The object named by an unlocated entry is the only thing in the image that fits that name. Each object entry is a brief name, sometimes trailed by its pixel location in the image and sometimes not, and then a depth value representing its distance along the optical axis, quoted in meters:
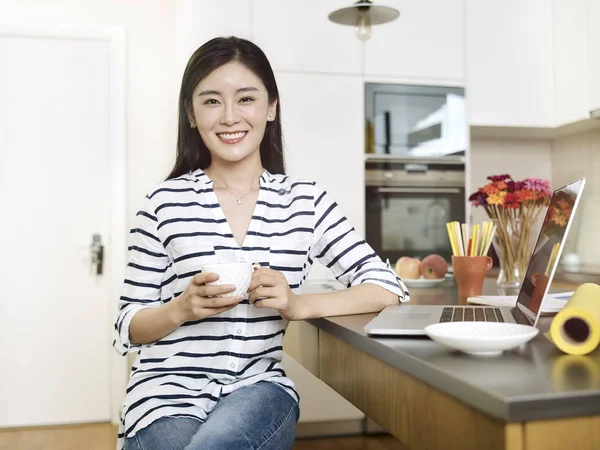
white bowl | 0.74
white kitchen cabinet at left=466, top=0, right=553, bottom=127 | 3.17
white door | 3.19
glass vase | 1.78
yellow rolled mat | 0.77
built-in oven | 3.06
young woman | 1.10
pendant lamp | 2.17
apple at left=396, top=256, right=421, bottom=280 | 1.81
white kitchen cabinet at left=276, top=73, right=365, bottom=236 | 2.94
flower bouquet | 1.74
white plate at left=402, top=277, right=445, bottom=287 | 1.76
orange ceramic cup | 1.48
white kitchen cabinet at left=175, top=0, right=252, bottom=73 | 2.82
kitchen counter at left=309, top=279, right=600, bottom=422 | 0.59
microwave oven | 3.05
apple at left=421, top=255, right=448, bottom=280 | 1.79
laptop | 0.93
